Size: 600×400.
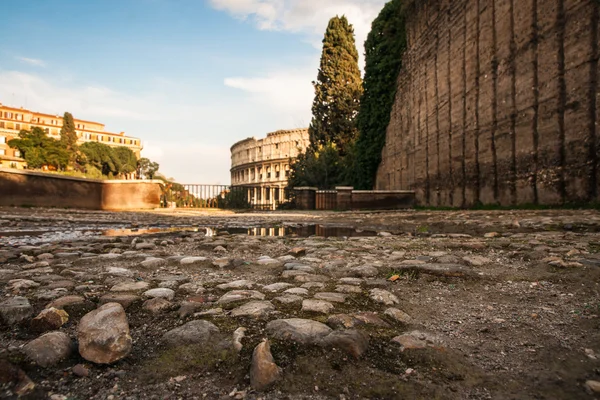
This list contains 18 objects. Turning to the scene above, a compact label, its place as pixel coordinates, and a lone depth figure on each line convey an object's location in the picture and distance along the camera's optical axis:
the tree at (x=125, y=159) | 78.44
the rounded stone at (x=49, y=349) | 0.95
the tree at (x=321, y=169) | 22.23
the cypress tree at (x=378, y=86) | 18.66
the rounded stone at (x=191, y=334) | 1.11
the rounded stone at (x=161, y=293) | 1.56
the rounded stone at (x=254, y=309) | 1.35
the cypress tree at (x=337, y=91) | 25.16
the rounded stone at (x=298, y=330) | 1.13
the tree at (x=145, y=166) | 87.62
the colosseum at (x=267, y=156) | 56.97
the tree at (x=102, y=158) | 70.50
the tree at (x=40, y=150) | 56.53
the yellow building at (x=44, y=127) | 72.76
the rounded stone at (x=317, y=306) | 1.42
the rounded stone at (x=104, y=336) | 0.99
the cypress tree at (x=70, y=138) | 61.66
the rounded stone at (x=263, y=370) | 0.89
